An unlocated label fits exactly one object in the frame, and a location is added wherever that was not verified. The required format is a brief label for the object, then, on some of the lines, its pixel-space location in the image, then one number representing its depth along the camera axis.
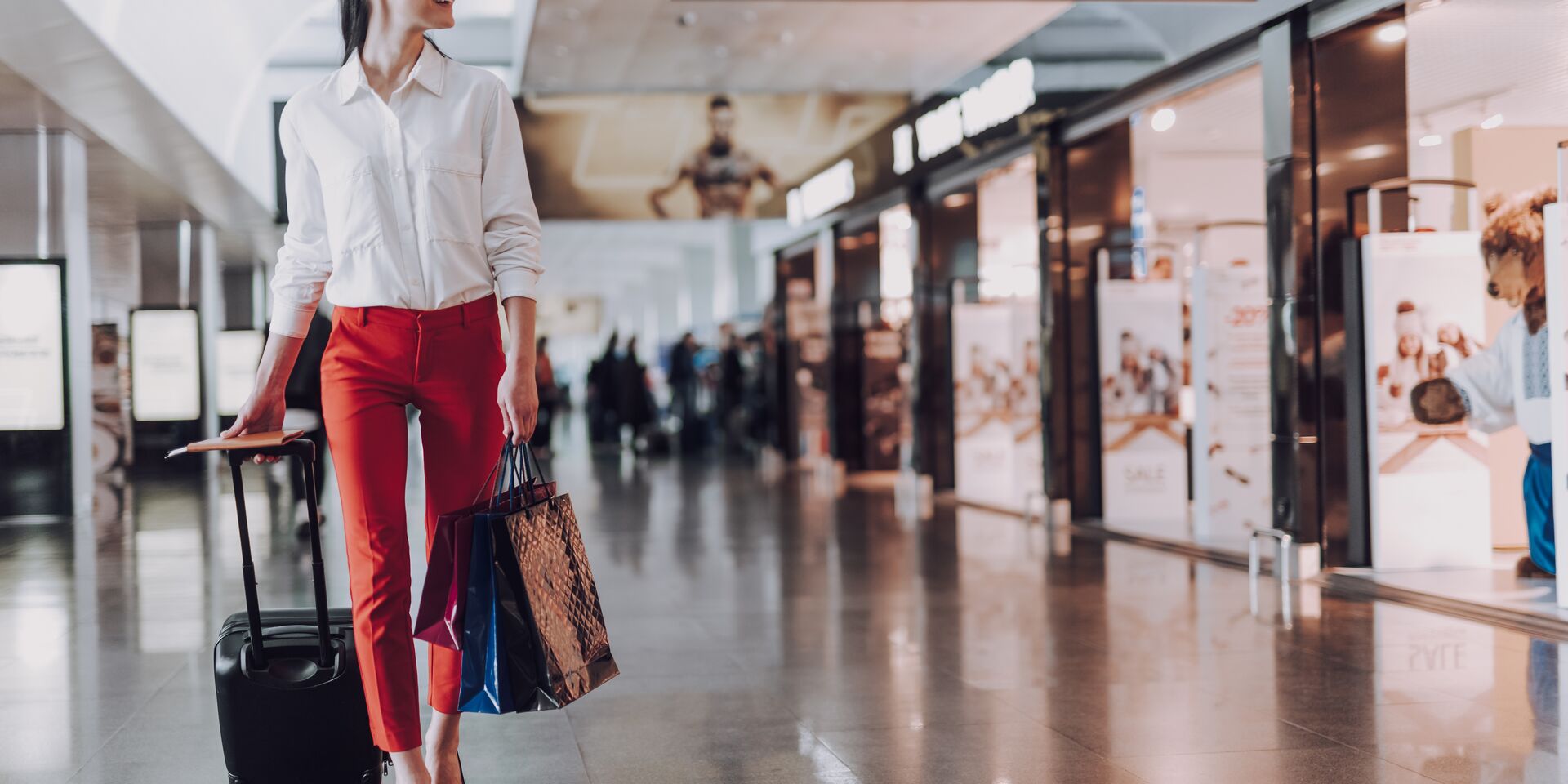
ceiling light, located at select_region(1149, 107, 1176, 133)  8.40
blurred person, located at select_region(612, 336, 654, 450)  19.03
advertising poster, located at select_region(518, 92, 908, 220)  13.35
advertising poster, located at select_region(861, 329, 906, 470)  13.69
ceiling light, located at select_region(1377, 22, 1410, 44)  6.22
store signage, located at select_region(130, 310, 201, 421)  11.84
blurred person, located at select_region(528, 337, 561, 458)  17.14
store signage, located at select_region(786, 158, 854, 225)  12.80
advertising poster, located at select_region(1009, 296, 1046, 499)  10.41
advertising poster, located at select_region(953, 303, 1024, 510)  11.06
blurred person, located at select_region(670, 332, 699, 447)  19.17
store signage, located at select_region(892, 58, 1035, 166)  8.84
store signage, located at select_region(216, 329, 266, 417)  16.56
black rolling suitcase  2.50
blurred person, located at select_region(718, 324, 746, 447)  19.53
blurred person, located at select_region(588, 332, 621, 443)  19.72
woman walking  2.34
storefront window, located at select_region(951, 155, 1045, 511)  10.77
